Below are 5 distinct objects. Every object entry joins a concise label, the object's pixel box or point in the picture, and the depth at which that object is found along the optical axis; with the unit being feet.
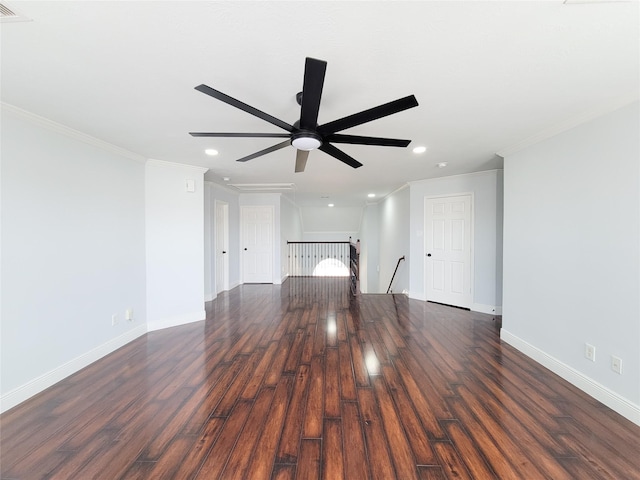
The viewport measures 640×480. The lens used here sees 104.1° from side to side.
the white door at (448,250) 15.10
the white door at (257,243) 22.13
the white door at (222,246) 18.84
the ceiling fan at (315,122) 4.12
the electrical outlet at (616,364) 6.48
